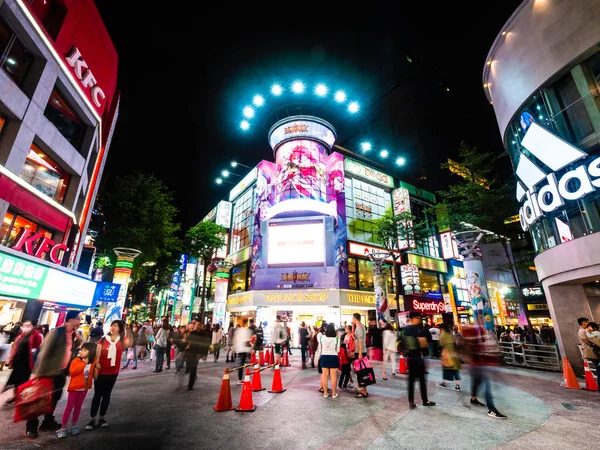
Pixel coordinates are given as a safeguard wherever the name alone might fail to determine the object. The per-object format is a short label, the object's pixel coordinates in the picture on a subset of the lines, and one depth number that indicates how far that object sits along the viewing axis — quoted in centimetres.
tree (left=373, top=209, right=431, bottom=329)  2680
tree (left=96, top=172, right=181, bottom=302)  2064
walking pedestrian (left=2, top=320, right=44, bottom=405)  584
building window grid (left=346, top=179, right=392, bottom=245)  2921
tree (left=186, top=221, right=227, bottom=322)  3125
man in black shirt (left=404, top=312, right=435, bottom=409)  629
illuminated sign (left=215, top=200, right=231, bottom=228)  3741
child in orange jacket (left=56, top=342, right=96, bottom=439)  453
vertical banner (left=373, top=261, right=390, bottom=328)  1951
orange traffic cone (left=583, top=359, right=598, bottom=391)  823
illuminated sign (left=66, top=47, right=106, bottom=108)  1361
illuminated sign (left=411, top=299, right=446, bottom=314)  2372
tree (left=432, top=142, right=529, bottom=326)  1858
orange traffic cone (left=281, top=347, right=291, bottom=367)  1362
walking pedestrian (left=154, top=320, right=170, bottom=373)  1167
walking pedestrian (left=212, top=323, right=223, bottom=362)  1592
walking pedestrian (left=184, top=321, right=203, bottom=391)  815
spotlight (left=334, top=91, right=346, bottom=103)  3005
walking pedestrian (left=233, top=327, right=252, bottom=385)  955
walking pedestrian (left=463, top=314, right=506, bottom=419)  591
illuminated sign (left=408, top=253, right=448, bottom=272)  3135
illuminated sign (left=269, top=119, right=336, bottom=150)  2872
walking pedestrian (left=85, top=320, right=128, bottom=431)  494
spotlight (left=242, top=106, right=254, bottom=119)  3088
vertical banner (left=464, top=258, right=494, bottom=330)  1416
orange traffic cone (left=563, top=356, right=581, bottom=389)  854
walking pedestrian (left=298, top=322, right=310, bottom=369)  1301
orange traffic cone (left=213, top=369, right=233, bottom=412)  606
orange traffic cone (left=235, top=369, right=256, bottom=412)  601
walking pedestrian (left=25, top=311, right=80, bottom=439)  444
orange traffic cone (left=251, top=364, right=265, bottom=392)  809
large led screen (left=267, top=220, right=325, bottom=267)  2627
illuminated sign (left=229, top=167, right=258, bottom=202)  3419
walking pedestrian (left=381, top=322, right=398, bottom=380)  1040
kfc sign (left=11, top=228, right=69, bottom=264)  1007
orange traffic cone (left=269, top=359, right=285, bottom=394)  786
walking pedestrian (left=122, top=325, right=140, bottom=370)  1262
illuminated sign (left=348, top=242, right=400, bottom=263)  2761
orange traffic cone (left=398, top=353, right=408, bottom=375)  1110
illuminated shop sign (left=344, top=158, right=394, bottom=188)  3095
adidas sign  974
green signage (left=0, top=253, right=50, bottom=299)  723
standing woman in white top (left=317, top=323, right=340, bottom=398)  721
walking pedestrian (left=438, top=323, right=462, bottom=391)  739
